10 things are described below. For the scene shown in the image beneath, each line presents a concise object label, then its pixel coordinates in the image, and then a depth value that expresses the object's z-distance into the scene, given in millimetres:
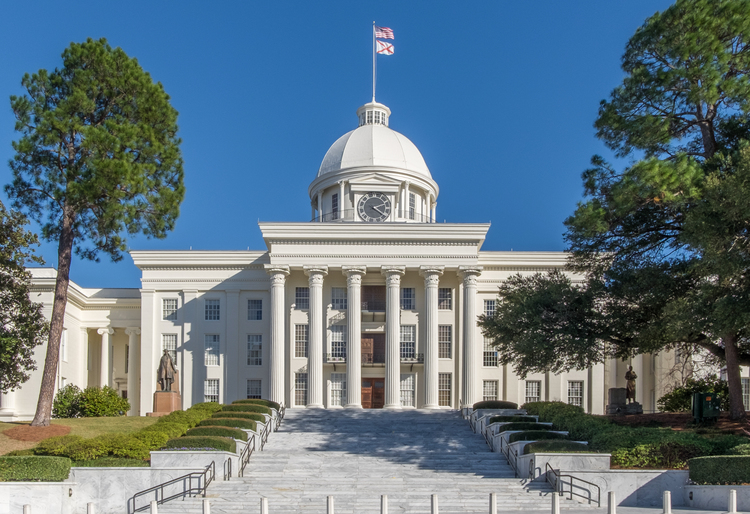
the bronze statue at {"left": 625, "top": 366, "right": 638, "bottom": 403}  43719
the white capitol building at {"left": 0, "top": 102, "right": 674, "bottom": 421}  48625
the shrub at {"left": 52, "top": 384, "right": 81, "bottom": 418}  46062
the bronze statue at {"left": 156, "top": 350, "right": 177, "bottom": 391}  42719
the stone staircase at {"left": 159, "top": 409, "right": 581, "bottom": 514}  23547
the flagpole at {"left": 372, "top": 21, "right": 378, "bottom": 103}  63675
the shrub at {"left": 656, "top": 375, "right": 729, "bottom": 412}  39188
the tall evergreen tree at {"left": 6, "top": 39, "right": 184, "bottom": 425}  33688
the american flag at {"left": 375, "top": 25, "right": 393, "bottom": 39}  57219
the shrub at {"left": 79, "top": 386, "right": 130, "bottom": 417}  45688
